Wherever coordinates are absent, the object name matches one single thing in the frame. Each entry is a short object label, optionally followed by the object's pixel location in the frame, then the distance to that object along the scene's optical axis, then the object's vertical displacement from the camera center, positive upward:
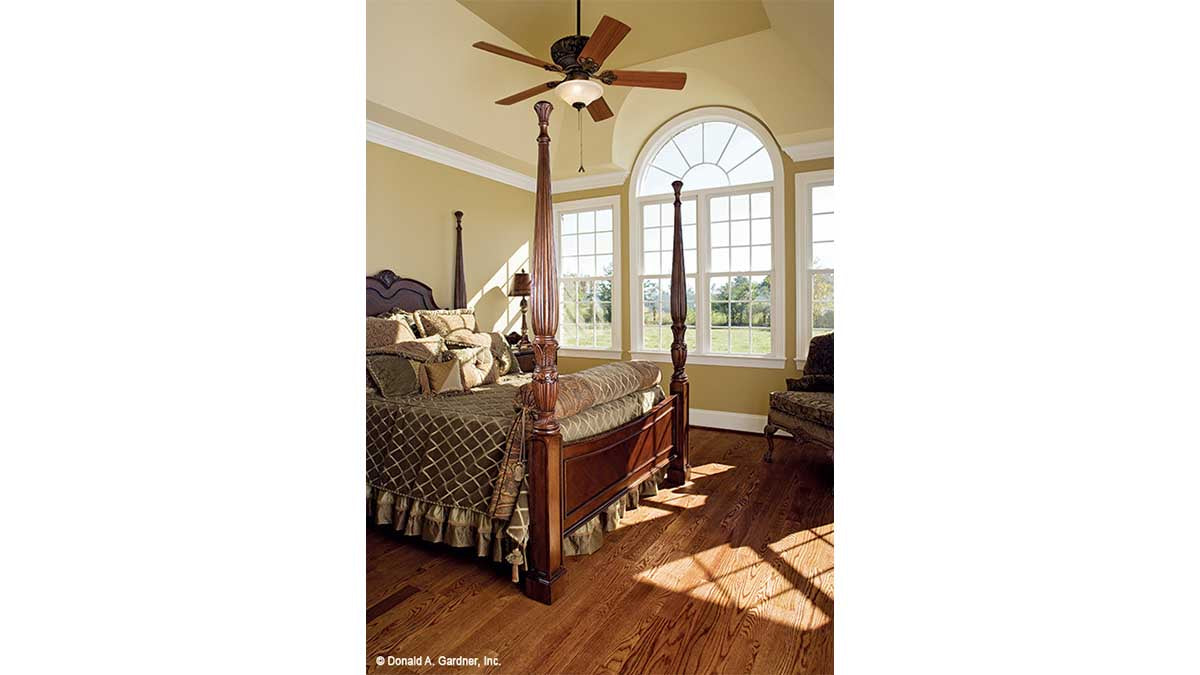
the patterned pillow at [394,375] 2.97 -0.25
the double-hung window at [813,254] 4.50 +0.65
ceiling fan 2.89 +1.44
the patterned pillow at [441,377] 3.08 -0.27
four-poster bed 2.12 -0.58
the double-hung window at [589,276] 5.54 +0.59
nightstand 4.57 -0.25
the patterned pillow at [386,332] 3.28 -0.01
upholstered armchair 3.38 -0.49
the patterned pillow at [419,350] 3.21 -0.12
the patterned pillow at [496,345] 3.73 -0.10
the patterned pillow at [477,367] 3.27 -0.23
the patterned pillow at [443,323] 3.86 +0.06
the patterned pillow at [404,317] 3.69 +0.10
